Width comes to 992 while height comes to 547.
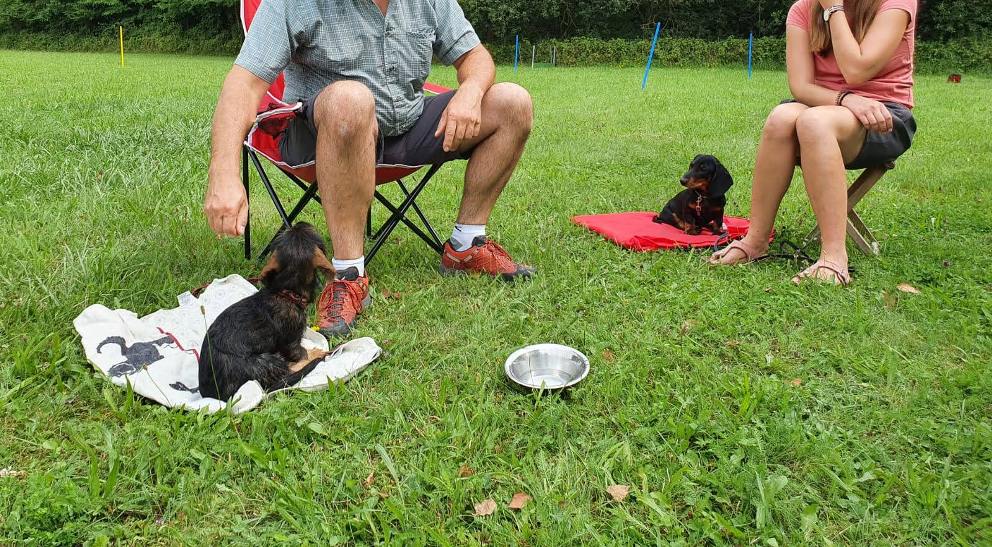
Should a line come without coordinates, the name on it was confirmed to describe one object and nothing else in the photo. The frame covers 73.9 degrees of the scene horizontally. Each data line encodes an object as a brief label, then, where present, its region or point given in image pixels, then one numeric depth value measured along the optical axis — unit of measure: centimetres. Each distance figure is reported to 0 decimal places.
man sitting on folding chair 240
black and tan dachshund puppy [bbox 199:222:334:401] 192
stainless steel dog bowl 212
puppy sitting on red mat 361
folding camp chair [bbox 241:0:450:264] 270
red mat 338
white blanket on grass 192
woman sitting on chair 279
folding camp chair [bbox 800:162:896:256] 307
